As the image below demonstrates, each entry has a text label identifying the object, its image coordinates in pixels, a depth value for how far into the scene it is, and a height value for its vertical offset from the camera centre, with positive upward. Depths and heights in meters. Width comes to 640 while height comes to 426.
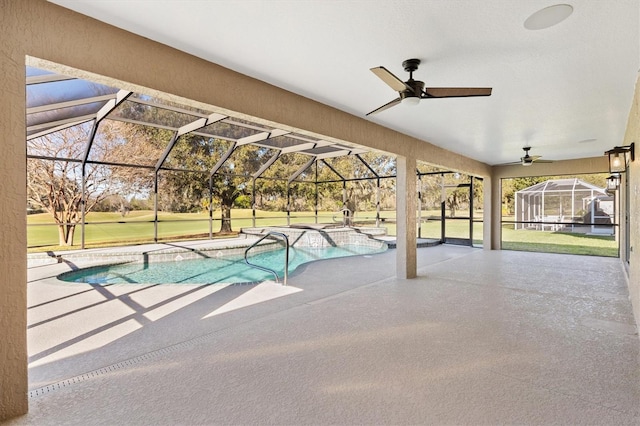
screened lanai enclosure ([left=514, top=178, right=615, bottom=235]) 12.71 +0.23
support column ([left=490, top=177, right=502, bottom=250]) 9.98 -0.05
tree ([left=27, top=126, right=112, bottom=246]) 10.21 +1.15
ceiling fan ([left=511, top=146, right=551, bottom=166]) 7.12 +1.15
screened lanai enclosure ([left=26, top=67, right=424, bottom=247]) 7.66 +1.37
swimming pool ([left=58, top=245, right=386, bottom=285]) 6.32 -1.27
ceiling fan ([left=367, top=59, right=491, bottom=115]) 3.00 +1.13
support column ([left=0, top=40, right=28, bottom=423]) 1.95 -0.14
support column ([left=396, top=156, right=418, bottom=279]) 5.84 -0.15
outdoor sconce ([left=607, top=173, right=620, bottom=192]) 7.44 +0.65
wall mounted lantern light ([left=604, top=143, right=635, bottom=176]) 4.86 +0.77
